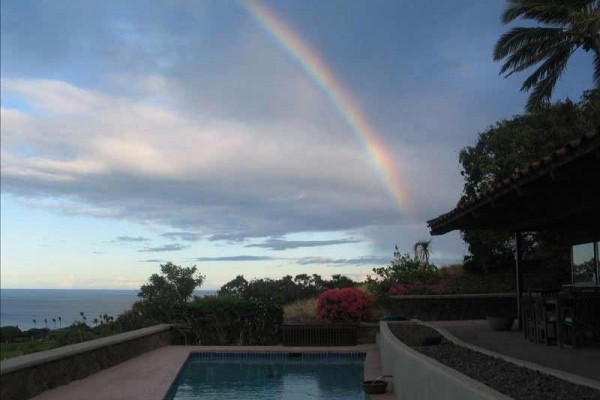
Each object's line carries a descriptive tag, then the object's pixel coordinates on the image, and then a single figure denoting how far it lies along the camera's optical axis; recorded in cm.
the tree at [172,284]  2364
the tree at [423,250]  2644
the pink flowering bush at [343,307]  1741
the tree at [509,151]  2144
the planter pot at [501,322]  1273
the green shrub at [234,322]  1728
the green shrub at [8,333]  2585
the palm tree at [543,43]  1712
